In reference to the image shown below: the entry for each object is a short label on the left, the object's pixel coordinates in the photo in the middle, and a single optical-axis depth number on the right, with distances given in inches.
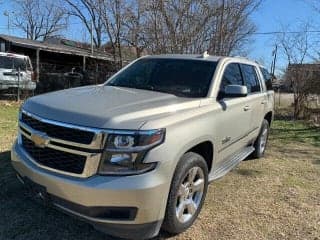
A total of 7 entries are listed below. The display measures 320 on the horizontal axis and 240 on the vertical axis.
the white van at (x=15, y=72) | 355.6
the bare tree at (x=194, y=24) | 334.1
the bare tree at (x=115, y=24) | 375.9
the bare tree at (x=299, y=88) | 330.2
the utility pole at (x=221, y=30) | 332.9
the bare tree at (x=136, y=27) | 352.7
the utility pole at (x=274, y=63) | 366.3
